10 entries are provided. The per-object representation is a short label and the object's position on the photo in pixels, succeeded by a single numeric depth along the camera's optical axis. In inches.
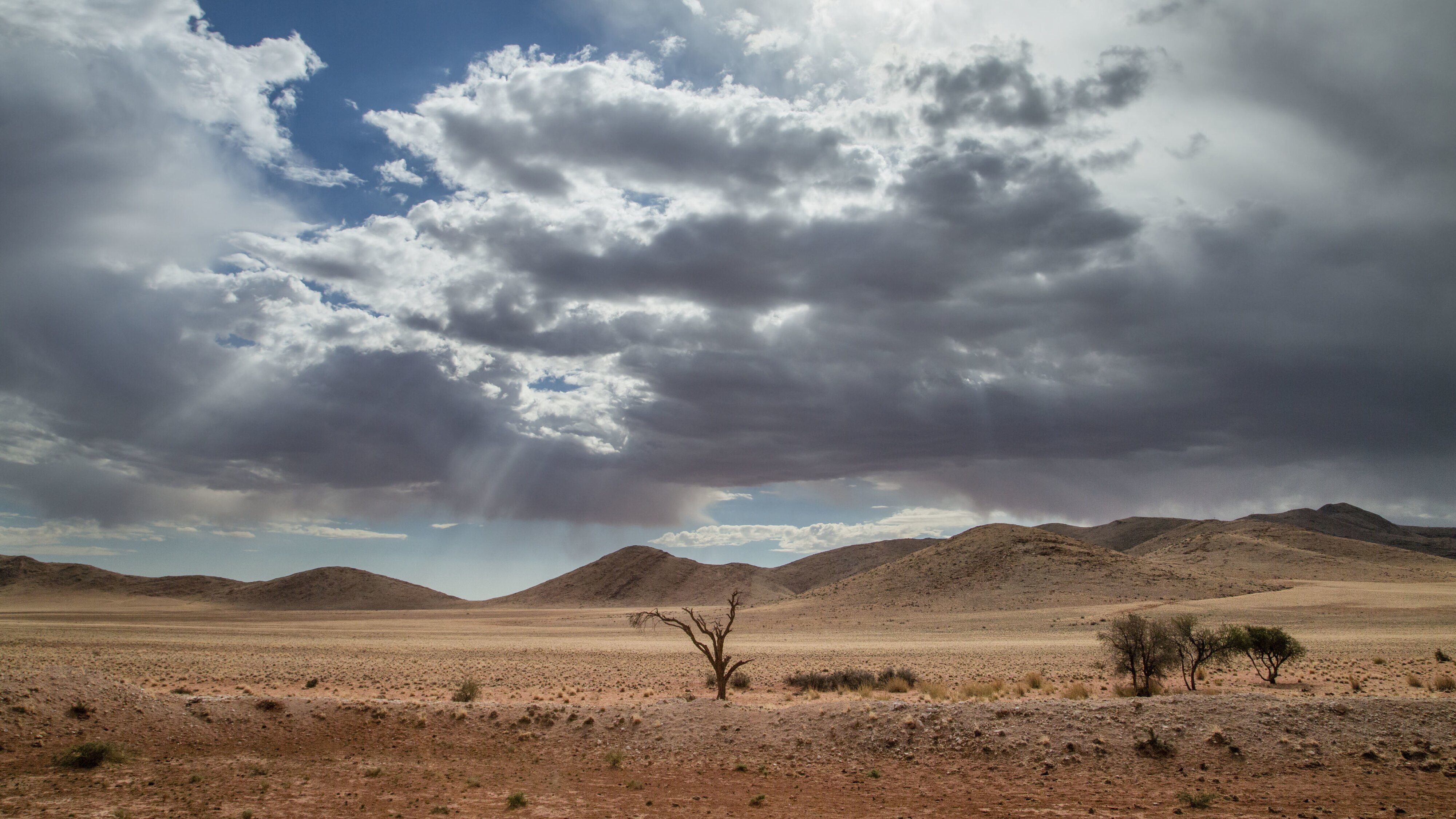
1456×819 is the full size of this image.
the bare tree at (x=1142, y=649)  1116.5
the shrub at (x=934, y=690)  1026.5
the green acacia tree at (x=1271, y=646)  1202.6
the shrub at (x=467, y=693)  1094.4
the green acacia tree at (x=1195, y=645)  1150.3
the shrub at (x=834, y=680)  1247.5
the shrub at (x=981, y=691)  1006.4
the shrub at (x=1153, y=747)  654.5
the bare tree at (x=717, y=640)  1000.9
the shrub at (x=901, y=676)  1240.8
